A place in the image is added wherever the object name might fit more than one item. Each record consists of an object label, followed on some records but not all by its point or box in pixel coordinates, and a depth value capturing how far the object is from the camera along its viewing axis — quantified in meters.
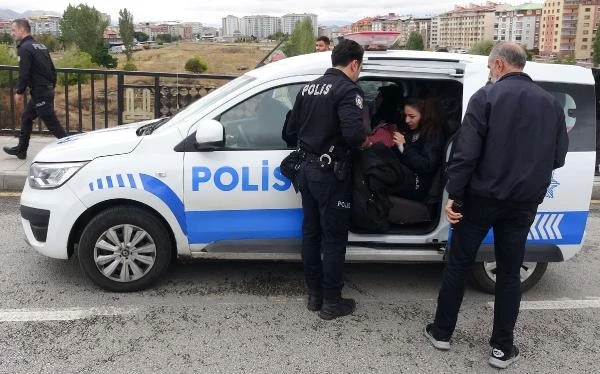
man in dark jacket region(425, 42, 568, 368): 3.12
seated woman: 4.27
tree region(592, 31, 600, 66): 106.31
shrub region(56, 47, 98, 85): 50.28
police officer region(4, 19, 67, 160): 7.37
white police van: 4.05
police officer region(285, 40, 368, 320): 3.66
